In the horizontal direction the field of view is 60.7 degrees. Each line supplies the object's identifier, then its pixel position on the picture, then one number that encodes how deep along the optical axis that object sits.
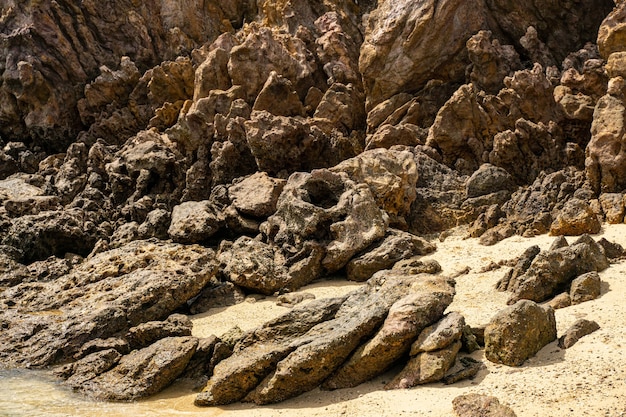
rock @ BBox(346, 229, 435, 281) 22.69
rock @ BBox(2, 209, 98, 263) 26.45
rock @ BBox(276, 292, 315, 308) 20.94
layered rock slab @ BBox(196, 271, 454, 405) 13.14
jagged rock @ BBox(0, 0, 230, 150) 44.88
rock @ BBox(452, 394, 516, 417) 10.16
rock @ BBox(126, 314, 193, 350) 17.03
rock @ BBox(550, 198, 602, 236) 22.14
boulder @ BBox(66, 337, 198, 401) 14.48
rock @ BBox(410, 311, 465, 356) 12.59
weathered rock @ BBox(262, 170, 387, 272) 23.48
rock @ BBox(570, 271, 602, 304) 15.20
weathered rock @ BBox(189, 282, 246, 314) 21.59
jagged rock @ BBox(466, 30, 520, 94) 32.59
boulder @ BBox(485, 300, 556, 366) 12.35
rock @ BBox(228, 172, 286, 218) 27.62
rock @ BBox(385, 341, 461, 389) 12.26
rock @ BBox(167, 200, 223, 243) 26.20
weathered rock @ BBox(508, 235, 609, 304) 16.27
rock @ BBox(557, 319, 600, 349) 12.53
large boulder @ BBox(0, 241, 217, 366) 18.00
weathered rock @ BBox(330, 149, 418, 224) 27.19
